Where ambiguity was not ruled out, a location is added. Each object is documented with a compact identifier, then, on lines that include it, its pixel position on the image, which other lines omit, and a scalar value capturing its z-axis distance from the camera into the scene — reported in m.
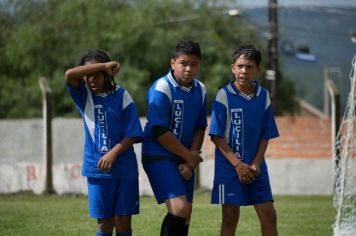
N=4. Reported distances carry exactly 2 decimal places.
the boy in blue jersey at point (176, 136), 13.47
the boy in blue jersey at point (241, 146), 13.95
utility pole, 59.37
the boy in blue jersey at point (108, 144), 13.72
